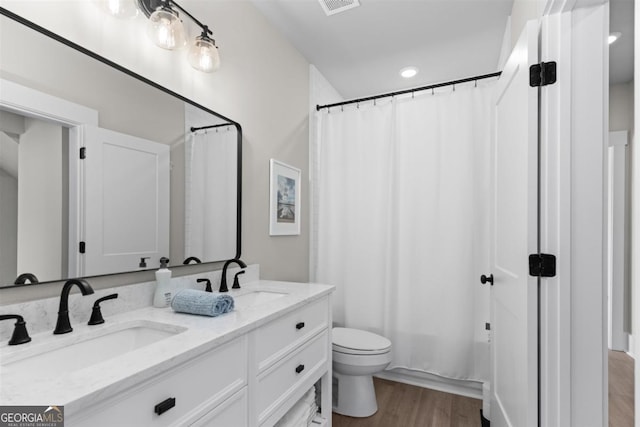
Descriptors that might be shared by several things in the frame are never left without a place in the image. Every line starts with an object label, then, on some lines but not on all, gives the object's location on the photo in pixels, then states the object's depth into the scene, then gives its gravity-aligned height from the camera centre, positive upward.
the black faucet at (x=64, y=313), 0.96 -0.30
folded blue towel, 1.13 -0.32
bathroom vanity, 0.66 -0.41
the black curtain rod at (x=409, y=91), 2.16 +0.92
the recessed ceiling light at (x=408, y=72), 2.86 +1.29
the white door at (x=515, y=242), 1.17 -0.12
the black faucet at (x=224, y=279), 1.64 -0.33
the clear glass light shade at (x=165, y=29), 1.33 +0.79
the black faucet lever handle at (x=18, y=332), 0.87 -0.33
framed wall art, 2.19 +0.11
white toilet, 1.96 -0.97
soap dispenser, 1.29 -0.31
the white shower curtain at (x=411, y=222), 2.20 -0.06
